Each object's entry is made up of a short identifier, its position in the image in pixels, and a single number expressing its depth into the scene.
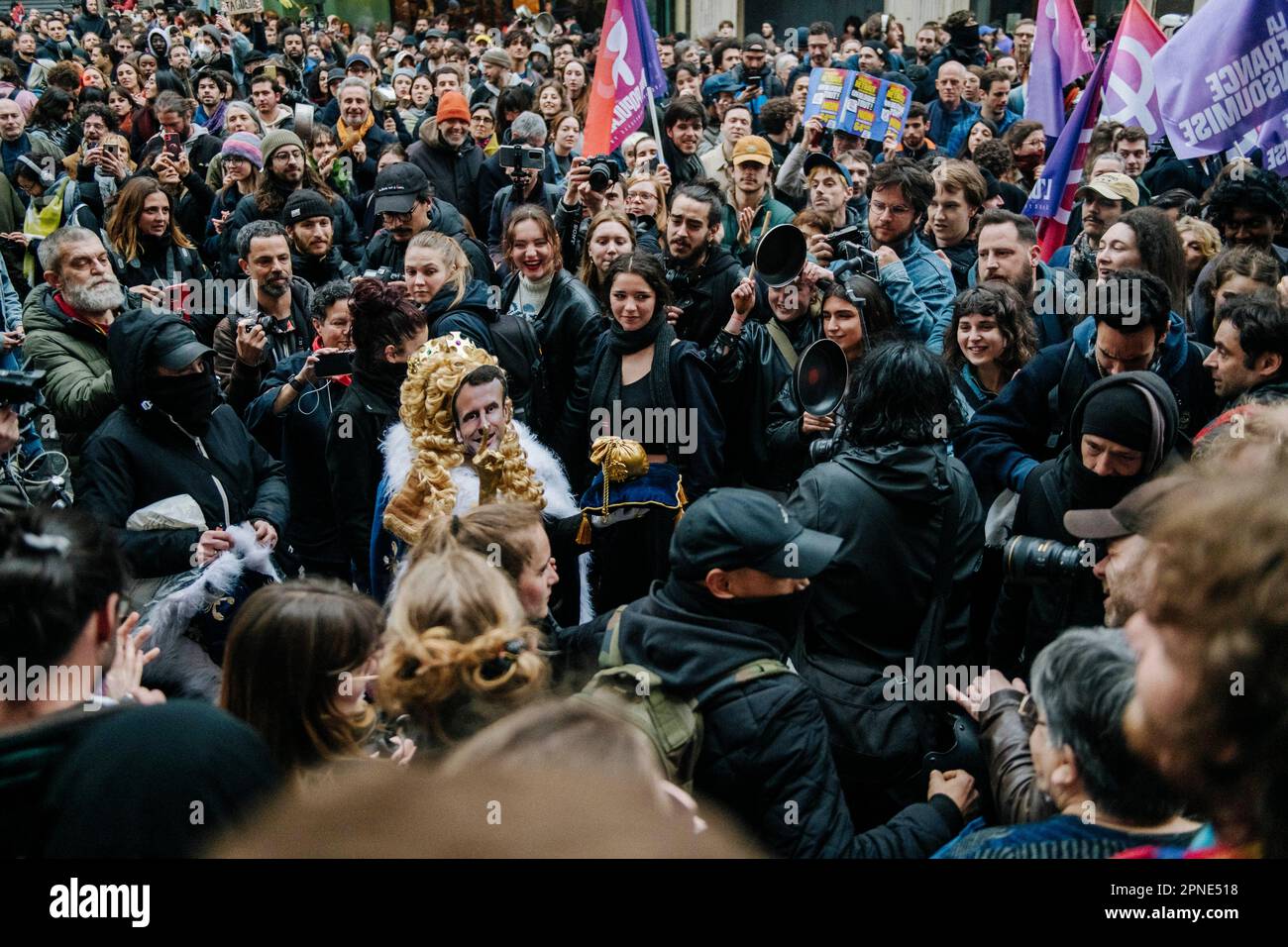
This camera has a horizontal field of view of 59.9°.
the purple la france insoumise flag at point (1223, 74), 5.52
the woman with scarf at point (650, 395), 4.16
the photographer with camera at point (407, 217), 5.79
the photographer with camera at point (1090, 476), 2.89
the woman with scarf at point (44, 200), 6.91
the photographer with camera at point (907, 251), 4.64
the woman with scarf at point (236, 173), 7.14
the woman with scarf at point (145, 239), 5.96
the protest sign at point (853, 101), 7.18
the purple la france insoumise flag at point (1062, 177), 6.04
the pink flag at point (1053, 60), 7.36
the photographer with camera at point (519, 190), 6.41
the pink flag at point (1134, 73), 6.38
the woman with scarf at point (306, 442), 4.20
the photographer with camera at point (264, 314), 4.85
